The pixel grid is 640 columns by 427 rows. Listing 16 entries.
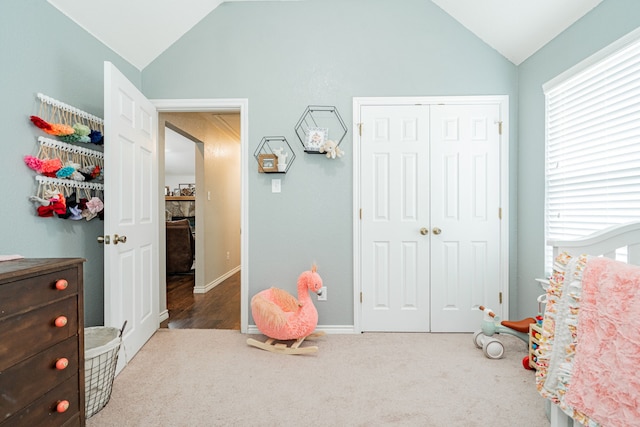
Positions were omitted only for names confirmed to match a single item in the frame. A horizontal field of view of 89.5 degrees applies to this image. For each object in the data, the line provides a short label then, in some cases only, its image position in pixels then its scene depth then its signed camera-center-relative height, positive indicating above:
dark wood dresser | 1.08 -0.49
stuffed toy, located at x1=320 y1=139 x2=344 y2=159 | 2.66 +0.52
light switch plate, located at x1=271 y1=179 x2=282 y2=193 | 2.76 +0.21
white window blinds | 1.73 +0.41
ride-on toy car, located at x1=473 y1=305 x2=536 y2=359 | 2.26 -0.88
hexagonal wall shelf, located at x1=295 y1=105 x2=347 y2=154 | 2.74 +0.75
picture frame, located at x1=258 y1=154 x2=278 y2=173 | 2.66 +0.40
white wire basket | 1.62 -0.83
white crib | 1.14 -0.13
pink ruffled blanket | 0.92 -0.41
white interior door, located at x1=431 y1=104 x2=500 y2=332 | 2.74 -0.03
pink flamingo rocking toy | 2.36 -0.79
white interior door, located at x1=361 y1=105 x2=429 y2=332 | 2.74 -0.05
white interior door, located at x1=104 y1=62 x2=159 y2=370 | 1.99 -0.02
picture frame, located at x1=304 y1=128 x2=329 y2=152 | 2.64 +0.59
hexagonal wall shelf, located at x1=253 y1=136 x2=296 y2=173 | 2.69 +0.52
